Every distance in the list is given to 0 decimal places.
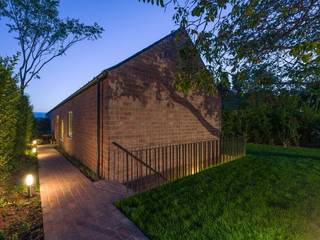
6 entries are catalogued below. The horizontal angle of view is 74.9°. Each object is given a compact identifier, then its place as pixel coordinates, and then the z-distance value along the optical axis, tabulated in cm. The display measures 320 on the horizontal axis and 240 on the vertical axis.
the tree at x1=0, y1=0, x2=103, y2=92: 1476
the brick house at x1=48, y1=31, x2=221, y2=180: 641
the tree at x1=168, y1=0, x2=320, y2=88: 430
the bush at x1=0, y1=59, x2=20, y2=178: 431
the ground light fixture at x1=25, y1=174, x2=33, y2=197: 522
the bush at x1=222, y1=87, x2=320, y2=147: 1456
